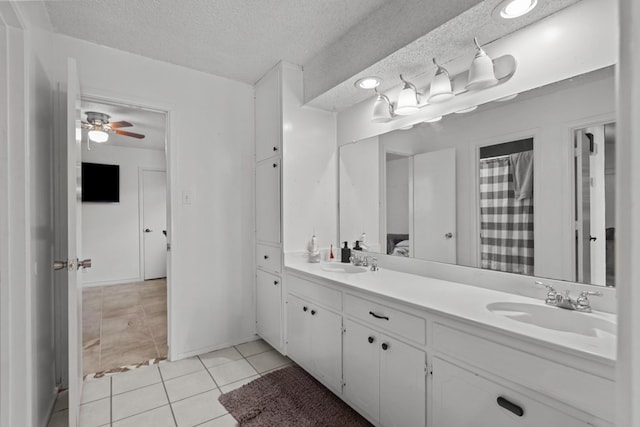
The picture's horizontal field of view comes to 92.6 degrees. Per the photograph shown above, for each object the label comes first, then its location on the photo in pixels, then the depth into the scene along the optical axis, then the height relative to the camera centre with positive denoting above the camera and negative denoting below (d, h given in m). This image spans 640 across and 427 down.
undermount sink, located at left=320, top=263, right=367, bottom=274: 2.30 -0.42
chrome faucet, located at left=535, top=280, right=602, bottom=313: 1.26 -0.38
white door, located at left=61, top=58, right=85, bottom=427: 1.58 -0.11
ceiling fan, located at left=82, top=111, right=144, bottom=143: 3.35 +1.01
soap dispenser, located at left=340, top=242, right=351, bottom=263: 2.49 -0.33
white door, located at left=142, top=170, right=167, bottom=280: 5.42 -0.13
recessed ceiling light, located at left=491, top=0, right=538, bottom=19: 1.34 +0.91
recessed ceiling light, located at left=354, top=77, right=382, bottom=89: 2.09 +0.92
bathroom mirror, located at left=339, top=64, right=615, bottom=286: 1.31 +0.17
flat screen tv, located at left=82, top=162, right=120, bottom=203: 4.86 +0.55
